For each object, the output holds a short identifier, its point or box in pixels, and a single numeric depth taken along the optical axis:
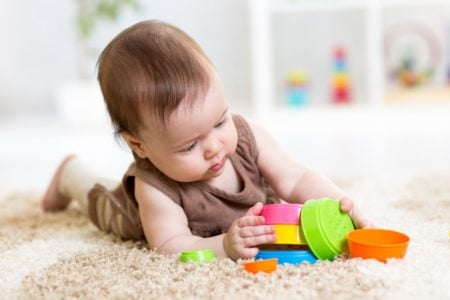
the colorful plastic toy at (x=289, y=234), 1.49
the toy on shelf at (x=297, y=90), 3.76
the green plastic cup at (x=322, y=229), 1.48
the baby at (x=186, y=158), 1.52
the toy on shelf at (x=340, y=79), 3.74
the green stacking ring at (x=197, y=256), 1.51
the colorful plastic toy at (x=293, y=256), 1.49
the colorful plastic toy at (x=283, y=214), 1.50
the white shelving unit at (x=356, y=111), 3.15
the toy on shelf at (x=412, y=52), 3.77
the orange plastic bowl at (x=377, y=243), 1.46
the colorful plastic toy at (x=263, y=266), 1.44
